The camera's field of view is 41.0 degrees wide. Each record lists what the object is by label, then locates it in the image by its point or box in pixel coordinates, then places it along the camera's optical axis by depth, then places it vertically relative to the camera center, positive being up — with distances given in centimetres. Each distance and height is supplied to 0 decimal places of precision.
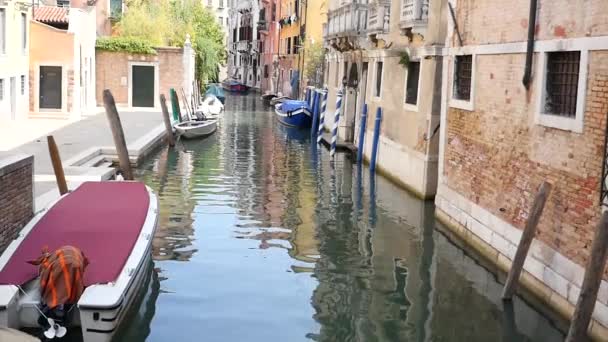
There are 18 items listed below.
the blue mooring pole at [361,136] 1905 -147
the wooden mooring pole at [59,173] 1088 -150
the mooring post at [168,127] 2167 -165
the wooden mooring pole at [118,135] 1408 -127
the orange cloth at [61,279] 640 -172
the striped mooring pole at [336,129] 2053 -147
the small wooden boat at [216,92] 3841 -117
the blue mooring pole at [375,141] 1741 -143
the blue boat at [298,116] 2895 -159
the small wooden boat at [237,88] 5738 -137
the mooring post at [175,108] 2486 -130
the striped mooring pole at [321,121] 2335 -144
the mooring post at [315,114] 2700 -146
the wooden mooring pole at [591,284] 605 -150
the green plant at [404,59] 1549 +31
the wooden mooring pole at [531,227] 744 -134
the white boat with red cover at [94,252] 634 -175
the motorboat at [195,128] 2308 -176
